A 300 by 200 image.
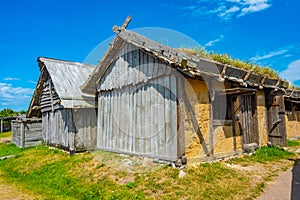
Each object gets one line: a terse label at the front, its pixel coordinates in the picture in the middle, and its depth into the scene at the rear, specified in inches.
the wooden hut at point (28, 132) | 600.2
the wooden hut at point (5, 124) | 1049.5
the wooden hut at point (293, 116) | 604.1
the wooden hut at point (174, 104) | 301.5
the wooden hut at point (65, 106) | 466.8
